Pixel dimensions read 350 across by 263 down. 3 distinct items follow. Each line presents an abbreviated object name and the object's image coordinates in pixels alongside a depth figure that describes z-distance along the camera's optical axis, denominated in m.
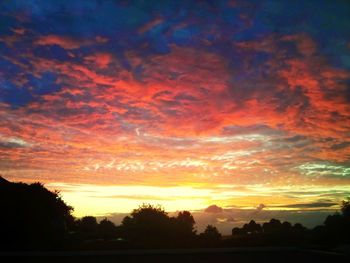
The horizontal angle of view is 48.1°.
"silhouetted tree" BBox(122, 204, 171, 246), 32.03
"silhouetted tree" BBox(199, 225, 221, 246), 29.55
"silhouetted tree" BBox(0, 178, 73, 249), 30.55
